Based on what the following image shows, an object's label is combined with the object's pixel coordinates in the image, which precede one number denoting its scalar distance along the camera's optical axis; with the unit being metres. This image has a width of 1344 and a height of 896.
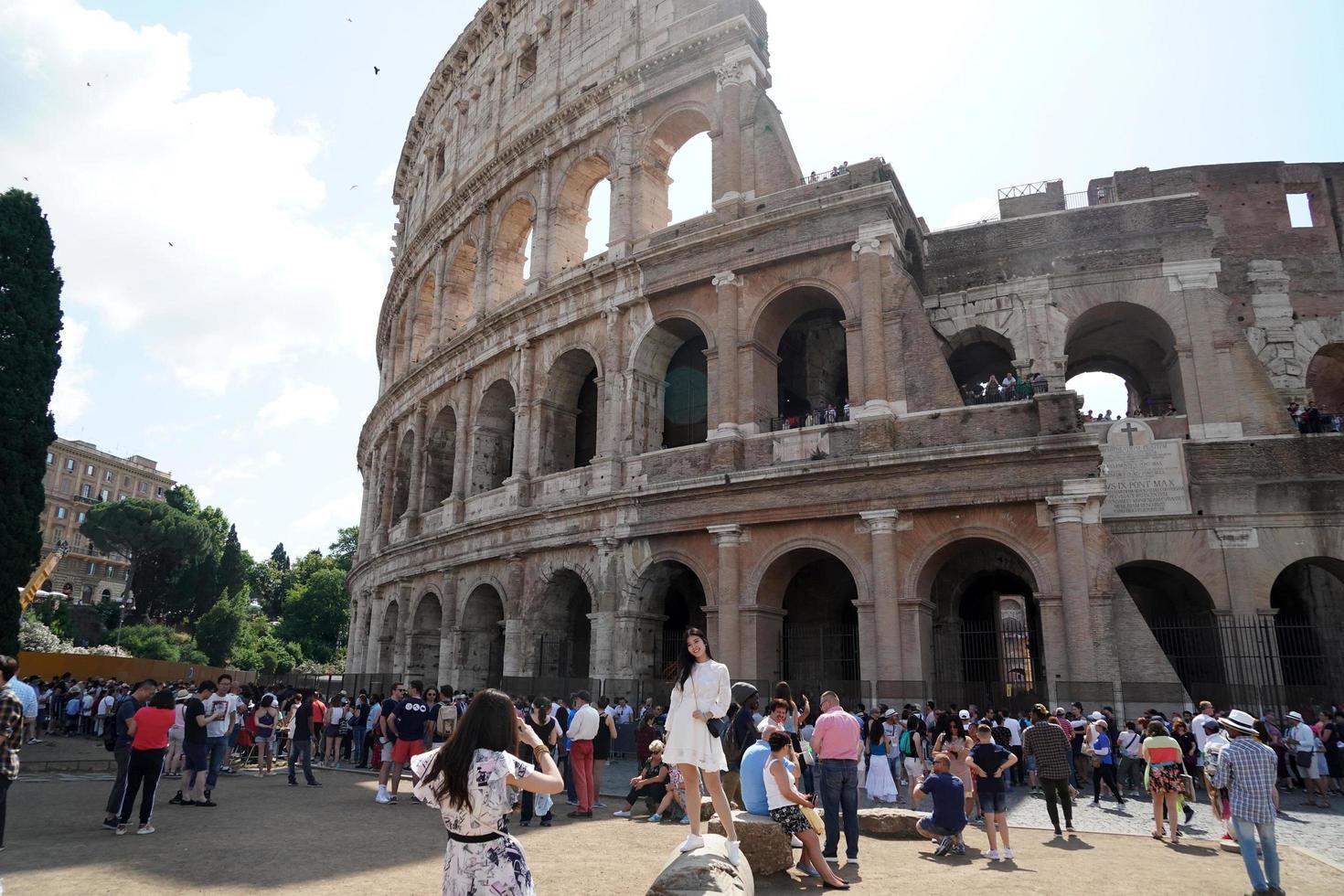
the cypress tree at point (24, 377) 20.47
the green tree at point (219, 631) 55.41
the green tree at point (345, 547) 68.88
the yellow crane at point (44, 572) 44.88
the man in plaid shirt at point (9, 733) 6.33
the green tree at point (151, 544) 56.59
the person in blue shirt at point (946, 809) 7.63
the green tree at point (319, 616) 59.72
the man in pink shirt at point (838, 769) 6.82
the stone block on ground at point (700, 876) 4.81
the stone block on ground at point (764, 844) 6.34
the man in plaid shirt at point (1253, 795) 6.20
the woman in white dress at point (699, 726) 5.61
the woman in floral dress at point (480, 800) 3.36
